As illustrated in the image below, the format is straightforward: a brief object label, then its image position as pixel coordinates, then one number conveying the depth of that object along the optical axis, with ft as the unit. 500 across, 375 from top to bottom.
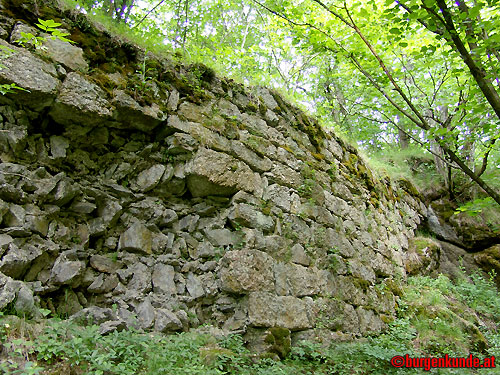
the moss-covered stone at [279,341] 9.43
